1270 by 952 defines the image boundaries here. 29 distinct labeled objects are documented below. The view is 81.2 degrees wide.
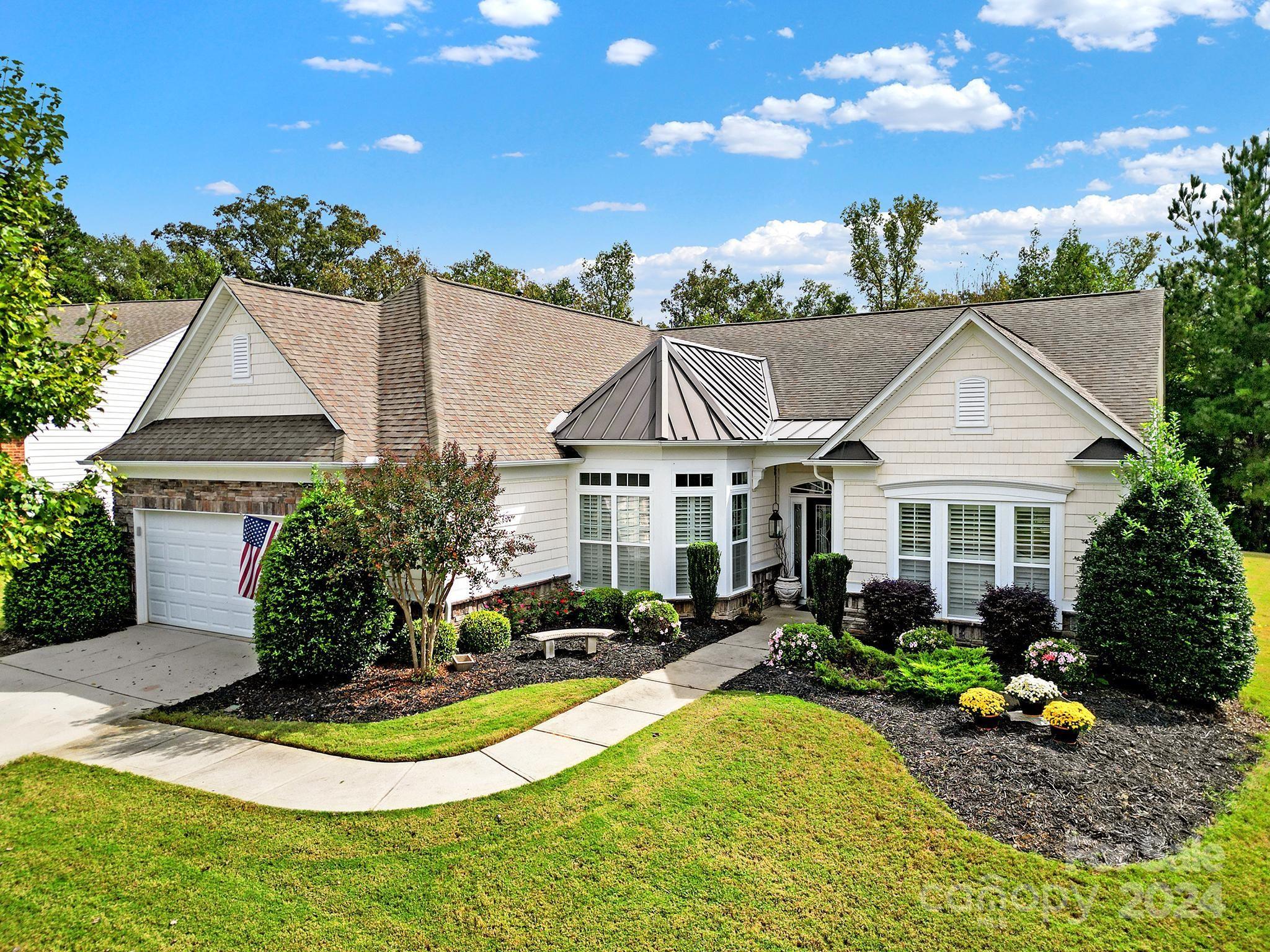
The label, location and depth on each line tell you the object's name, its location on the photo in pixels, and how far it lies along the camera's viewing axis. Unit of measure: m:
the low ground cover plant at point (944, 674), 10.03
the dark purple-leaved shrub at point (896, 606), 12.84
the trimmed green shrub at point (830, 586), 13.20
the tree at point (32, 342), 7.04
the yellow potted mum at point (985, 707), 8.93
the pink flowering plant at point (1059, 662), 10.41
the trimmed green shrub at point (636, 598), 14.09
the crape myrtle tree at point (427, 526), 10.49
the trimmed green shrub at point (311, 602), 10.90
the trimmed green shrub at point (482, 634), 12.66
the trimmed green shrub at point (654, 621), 13.62
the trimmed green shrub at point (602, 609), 14.26
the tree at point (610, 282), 45.88
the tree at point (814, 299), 46.72
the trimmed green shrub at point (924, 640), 11.83
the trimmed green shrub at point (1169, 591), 9.63
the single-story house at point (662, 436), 12.62
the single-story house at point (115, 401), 23.89
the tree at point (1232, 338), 24.84
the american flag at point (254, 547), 13.23
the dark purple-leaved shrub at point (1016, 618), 11.88
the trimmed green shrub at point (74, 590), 13.94
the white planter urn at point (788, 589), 16.47
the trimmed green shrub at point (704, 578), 14.48
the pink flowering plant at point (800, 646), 11.69
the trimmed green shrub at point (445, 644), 11.95
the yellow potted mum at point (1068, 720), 8.48
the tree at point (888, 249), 40.00
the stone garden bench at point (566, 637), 12.51
